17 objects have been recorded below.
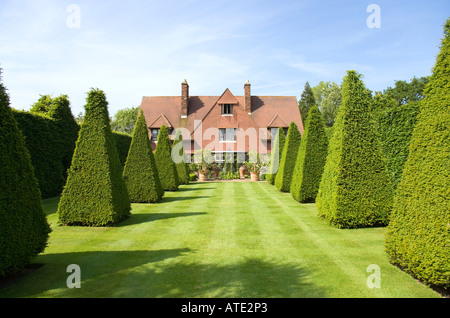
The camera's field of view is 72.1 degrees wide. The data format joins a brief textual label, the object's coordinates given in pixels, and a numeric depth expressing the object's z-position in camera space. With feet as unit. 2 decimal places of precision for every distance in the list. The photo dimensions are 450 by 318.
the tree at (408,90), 189.90
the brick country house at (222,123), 124.36
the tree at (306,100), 186.88
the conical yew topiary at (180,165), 82.28
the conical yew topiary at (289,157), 63.05
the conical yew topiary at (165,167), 64.69
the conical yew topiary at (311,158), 47.01
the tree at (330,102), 199.62
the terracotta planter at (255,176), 101.34
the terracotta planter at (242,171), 112.57
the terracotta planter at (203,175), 103.88
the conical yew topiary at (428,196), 16.31
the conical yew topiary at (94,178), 32.04
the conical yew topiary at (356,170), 30.71
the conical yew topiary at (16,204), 17.51
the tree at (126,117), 207.92
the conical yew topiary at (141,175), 48.93
